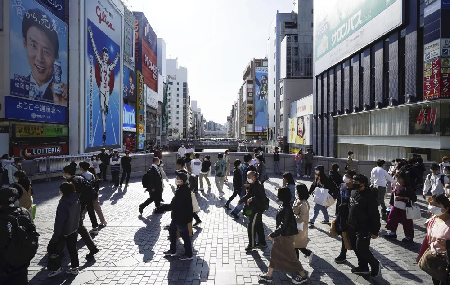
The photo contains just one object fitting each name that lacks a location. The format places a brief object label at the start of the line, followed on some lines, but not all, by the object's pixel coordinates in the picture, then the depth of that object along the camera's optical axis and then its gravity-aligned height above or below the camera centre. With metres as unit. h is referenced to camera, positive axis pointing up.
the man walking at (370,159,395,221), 9.16 -1.16
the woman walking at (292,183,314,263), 5.69 -1.36
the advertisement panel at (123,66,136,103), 54.47 +10.26
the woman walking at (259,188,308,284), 5.16 -1.82
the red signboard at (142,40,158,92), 68.25 +17.75
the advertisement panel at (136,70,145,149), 63.11 +6.69
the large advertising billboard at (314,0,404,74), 23.27 +10.64
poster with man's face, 22.72 +6.26
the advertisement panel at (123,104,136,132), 52.78 +4.06
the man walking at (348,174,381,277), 5.20 -1.32
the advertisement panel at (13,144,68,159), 24.48 -0.87
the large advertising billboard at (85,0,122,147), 33.06 +7.98
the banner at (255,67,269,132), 115.75 +16.52
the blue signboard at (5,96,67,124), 22.66 +2.47
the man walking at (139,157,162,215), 9.77 -1.37
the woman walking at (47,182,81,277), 5.29 -1.56
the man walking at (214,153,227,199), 12.84 -1.29
